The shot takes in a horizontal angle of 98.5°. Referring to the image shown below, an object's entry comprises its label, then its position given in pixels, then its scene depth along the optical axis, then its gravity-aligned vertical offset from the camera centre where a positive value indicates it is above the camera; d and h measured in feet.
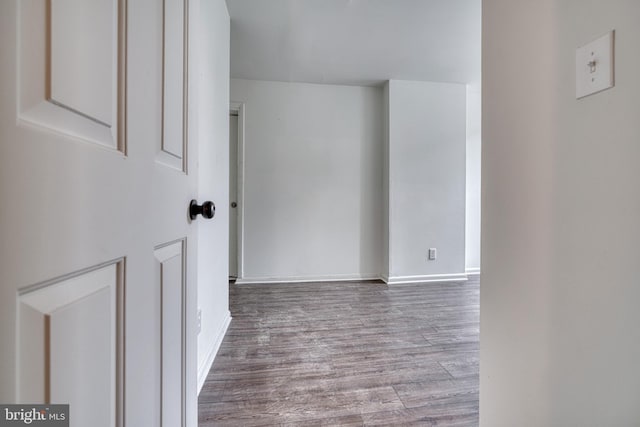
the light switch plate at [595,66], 1.88 +1.06
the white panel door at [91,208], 1.01 +0.02
